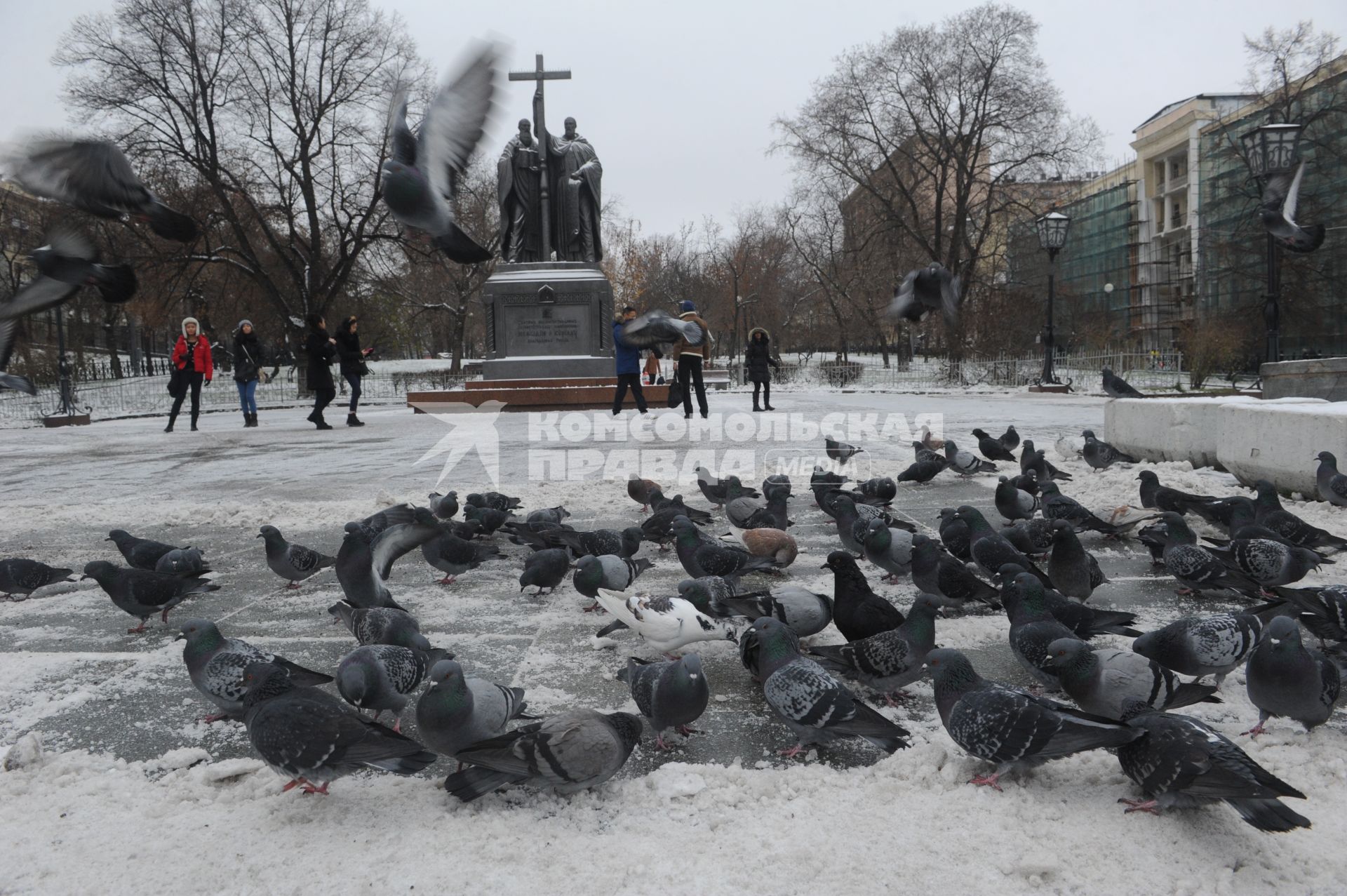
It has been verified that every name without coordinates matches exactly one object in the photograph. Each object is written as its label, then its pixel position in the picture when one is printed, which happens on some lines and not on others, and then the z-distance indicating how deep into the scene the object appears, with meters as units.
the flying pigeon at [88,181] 4.31
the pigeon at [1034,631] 3.05
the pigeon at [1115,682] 2.72
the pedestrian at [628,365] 13.46
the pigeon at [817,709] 2.62
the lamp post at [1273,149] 12.89
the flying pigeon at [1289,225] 9.84
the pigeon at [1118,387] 12.62
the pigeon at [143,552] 4.70
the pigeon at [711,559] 4.42
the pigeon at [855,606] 3.53
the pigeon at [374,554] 3.92
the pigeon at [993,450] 8.94
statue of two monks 20.22
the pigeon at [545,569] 4.44
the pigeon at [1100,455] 7.85
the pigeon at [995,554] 4.22
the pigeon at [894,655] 3.04
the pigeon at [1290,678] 2.57
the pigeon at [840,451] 8.45
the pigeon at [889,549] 4.57
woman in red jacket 13.64
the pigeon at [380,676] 2.77
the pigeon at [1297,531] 4.57
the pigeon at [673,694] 2.72
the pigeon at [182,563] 4.36
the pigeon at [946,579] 3.99
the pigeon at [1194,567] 3.99
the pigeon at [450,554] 4.68
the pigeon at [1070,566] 4.03
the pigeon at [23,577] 4.42
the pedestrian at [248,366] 15.24
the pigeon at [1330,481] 5.69
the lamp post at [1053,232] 21.88
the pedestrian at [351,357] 15.09
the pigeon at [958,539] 4.77
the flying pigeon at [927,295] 6.50
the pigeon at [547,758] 2.35
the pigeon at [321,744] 2.36
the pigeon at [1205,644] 2.95
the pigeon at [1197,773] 2.06
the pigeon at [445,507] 5.99
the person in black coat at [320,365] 14.66
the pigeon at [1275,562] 3.94
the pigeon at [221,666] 2.87
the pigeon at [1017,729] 2.36
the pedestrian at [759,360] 16.16
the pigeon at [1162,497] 5.57
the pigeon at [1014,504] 5.80
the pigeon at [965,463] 8.07
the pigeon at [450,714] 2.54
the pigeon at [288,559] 4.52
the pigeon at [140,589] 3.96
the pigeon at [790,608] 3.63
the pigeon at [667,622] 3.43
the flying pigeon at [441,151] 4.79
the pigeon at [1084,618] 3.35
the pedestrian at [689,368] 13.77
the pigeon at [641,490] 6.74
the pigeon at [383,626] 3.21
